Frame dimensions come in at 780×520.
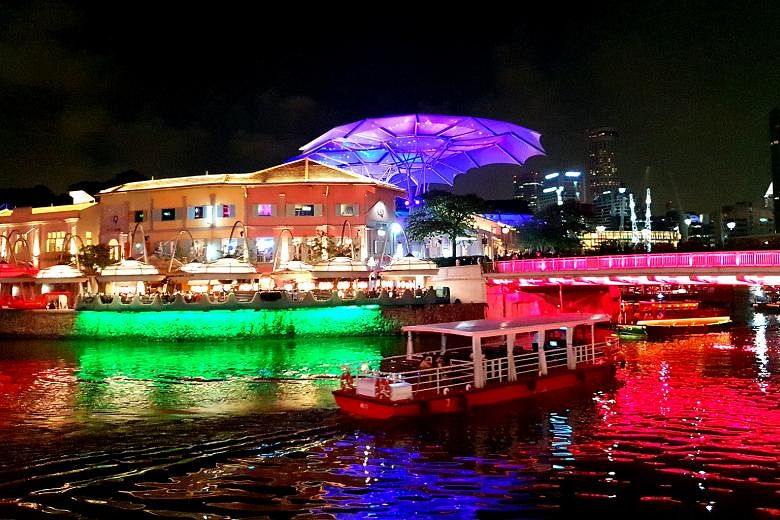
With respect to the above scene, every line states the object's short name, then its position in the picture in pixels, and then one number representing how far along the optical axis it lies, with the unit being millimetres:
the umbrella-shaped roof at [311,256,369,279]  57406
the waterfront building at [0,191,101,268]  76625
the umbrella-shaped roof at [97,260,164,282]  57688
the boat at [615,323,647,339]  54875
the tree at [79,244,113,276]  66000
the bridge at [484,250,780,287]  36406
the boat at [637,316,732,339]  56728
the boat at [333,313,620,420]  22688
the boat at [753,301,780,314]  102625
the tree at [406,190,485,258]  70625
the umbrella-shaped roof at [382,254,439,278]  58375
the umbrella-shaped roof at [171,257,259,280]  55688
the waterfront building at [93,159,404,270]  67250
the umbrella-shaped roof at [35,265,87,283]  61438
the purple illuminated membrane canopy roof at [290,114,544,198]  74250
